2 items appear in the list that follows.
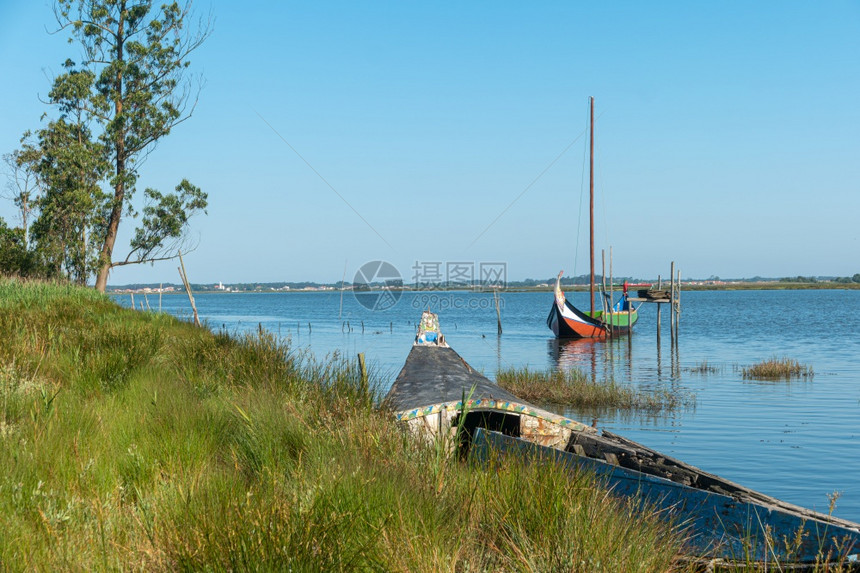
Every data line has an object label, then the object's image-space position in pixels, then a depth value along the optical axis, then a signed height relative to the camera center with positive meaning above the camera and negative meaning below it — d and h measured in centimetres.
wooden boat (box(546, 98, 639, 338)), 3888 -188
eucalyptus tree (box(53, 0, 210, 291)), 3200 +887
